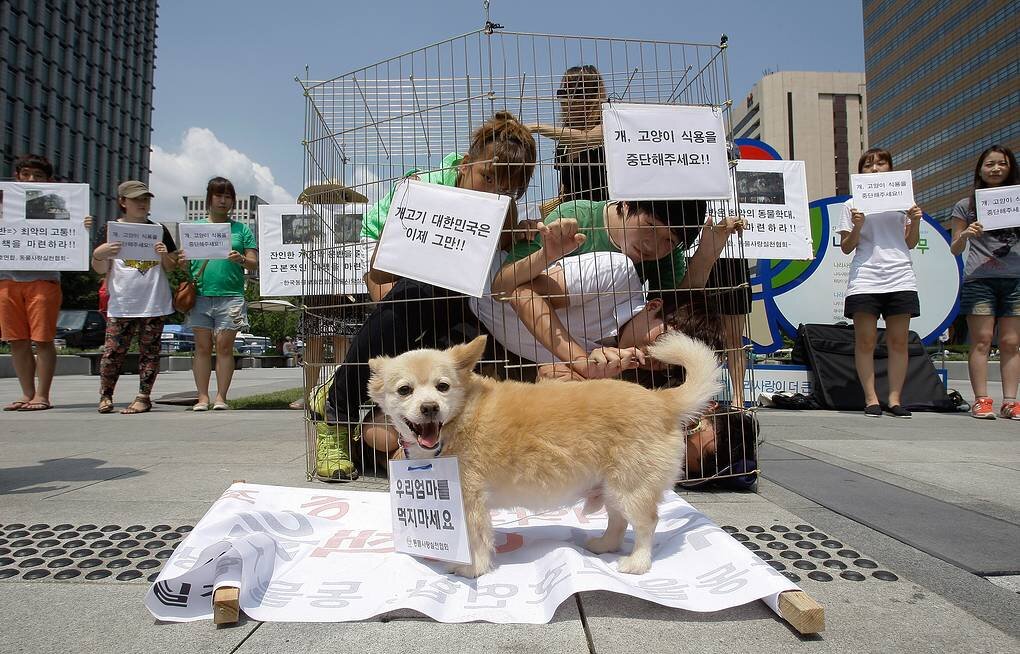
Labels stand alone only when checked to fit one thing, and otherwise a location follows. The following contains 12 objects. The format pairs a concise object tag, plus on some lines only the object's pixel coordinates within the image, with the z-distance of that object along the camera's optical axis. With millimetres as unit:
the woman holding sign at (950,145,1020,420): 5438
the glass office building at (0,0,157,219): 46875
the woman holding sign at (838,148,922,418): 5438
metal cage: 3053
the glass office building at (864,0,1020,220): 50406
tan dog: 1980
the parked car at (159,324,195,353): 28506
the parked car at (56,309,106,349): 21594
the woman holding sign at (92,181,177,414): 6035
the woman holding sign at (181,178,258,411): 6152
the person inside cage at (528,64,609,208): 3236
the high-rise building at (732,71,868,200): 71812
